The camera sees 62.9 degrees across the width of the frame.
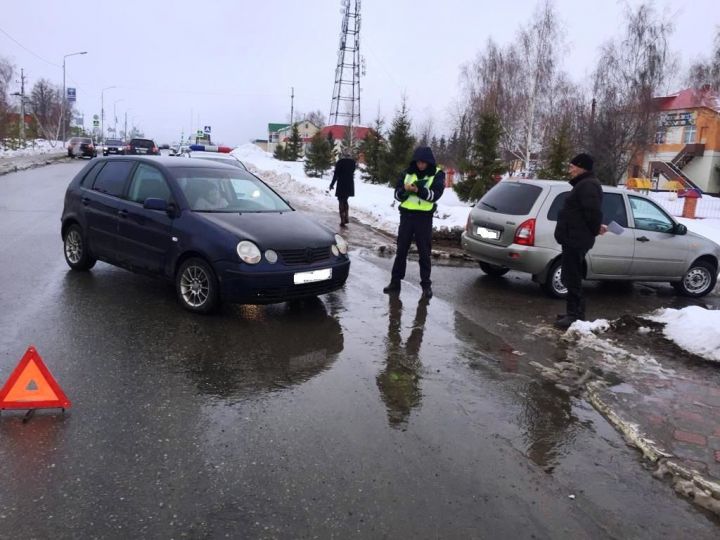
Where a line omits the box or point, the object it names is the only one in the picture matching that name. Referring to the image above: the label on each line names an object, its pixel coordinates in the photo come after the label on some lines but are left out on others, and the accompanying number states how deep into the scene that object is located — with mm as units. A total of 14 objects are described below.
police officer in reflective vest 7609
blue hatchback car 6035
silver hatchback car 8289
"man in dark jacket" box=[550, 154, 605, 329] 6613
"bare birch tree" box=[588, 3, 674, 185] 32062
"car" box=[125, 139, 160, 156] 39500
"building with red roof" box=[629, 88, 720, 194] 47031
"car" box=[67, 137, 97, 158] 44219
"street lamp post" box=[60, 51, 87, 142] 75188
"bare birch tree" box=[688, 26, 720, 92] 25922
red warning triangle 3789
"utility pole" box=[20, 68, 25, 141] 54497
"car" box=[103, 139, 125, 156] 45775
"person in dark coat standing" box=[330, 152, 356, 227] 14516
